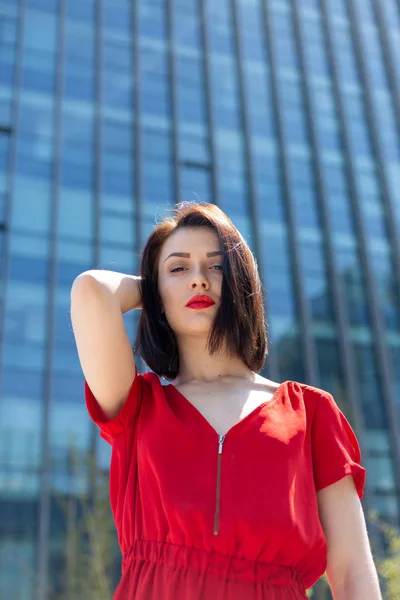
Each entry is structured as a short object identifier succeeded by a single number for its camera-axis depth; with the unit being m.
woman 1.68
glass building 19.33
